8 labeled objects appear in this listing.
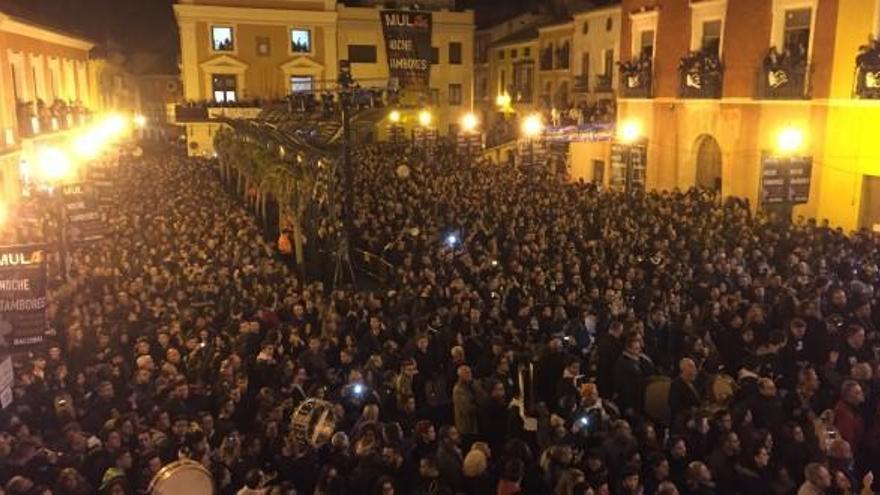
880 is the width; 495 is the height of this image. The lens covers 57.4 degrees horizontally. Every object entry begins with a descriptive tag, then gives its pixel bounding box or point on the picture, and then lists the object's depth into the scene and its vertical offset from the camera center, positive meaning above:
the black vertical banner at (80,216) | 15.09 -2.28
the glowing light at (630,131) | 25.64 -1.20
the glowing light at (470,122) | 29.77 -1.04
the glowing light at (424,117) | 29.57 -0.86
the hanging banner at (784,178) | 16.89 -1.75
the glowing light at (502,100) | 46.20 -0.37
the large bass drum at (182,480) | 6.80 -3.25
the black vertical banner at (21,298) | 9.77 -2.48
